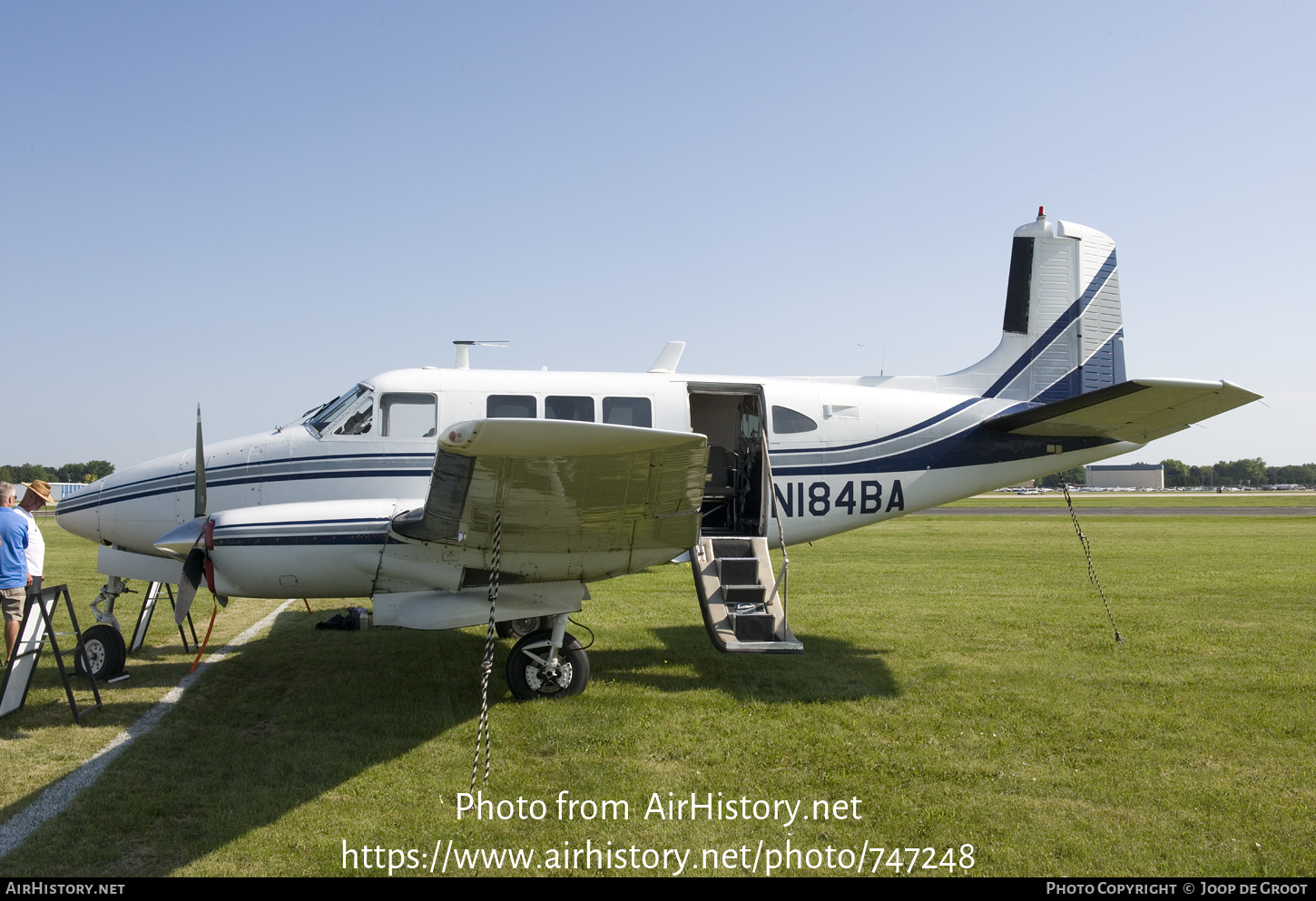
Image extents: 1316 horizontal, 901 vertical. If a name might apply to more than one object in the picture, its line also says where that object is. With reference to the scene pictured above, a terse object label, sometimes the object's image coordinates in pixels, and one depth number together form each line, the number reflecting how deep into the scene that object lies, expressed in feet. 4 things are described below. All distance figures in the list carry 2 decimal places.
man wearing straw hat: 22.94
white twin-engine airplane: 19.21
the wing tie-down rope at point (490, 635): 16.24
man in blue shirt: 21.45
